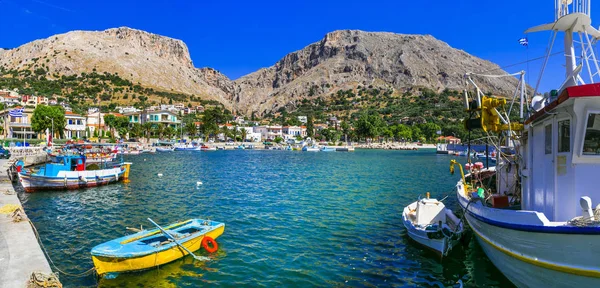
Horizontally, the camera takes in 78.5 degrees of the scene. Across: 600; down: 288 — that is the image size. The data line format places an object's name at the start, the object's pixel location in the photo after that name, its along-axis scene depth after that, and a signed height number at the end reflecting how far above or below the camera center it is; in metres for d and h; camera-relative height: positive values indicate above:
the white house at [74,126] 98.43 +4.08
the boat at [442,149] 115.31 -1.90
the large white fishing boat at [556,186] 8.21 -1.15
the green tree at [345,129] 170.25 +6.23
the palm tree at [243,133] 151.88 +3.59
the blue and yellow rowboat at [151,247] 12.16 -3.86
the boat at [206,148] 113.81 -2.09
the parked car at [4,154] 50.69 -1.93
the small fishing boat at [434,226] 14.81 -3.63
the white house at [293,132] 177.69 +5.05
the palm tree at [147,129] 117.62 +3.97
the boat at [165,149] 101.62 -2.21
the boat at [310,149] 129.88 -2.42
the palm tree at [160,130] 124.39 +3.81
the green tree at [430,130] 170.38 +6.05
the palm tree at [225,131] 146.62 +4.22
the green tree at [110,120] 110.38 +6.23
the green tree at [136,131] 116.06 +3.24
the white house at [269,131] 172.25 +5.11
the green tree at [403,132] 161.62 +4.74
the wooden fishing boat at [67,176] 30.02 -3.12
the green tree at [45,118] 78.00 +4.81
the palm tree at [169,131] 126.50 +3.51
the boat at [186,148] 111.25 -2.03
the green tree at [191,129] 132.26 +4.32
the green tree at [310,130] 168.00 +5.58
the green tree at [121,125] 113.31 +4.92
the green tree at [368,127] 157.38 +6.72
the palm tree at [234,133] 148.64 +3.56
